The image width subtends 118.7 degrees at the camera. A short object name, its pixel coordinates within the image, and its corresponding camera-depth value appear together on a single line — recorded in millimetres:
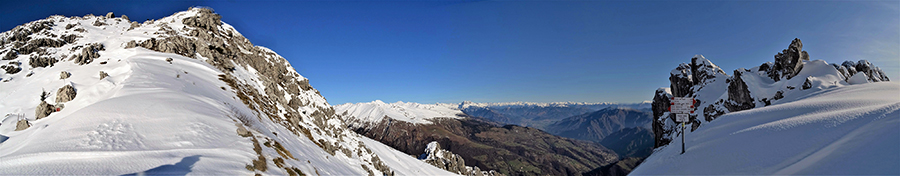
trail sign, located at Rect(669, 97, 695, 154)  19219
